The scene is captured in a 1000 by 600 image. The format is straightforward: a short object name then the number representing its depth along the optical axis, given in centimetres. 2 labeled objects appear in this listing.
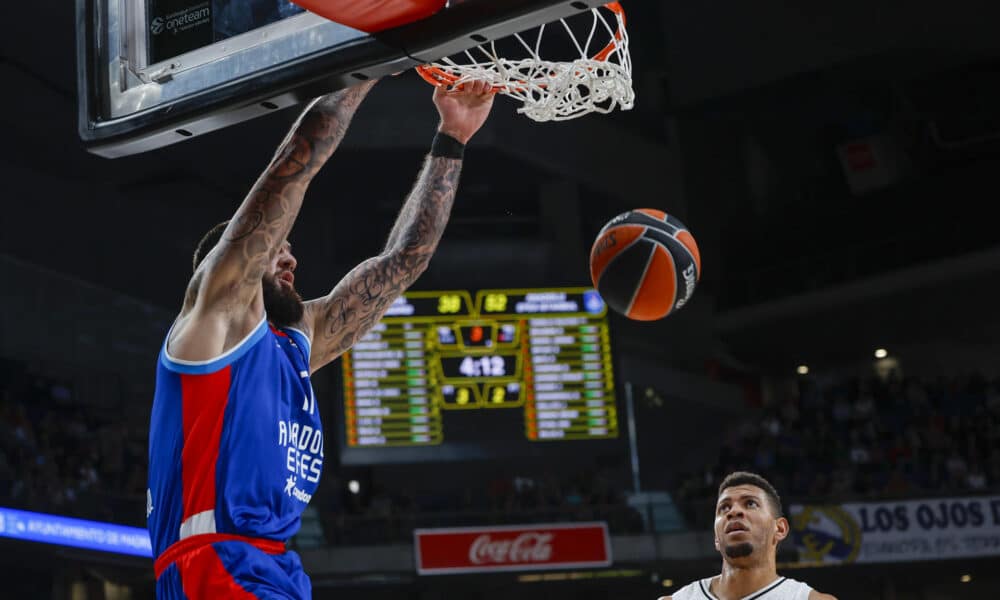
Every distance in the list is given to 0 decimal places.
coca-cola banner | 1528
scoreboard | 1420
